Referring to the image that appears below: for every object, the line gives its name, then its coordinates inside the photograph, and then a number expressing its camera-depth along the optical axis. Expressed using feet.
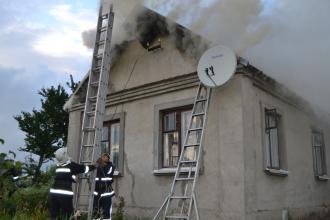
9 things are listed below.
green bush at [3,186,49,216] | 19.48
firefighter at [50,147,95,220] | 22.24
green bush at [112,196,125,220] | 30.48
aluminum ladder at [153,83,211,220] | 26.17
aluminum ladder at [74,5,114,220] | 25.04
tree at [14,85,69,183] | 66.59
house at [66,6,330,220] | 27.14
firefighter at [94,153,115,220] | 26.00
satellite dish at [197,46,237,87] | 26.25
